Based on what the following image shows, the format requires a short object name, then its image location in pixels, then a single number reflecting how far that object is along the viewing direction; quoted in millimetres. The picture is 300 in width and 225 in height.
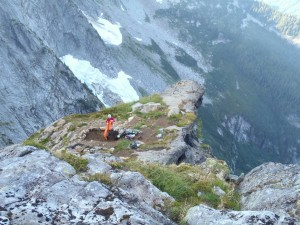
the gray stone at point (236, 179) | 18712
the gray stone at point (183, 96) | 35094
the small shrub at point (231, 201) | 14539
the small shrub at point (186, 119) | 30578
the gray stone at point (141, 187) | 12837
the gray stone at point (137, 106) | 34153
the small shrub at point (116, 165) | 16667
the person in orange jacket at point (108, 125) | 28844
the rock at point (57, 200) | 8875
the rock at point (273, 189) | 13495
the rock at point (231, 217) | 9445
